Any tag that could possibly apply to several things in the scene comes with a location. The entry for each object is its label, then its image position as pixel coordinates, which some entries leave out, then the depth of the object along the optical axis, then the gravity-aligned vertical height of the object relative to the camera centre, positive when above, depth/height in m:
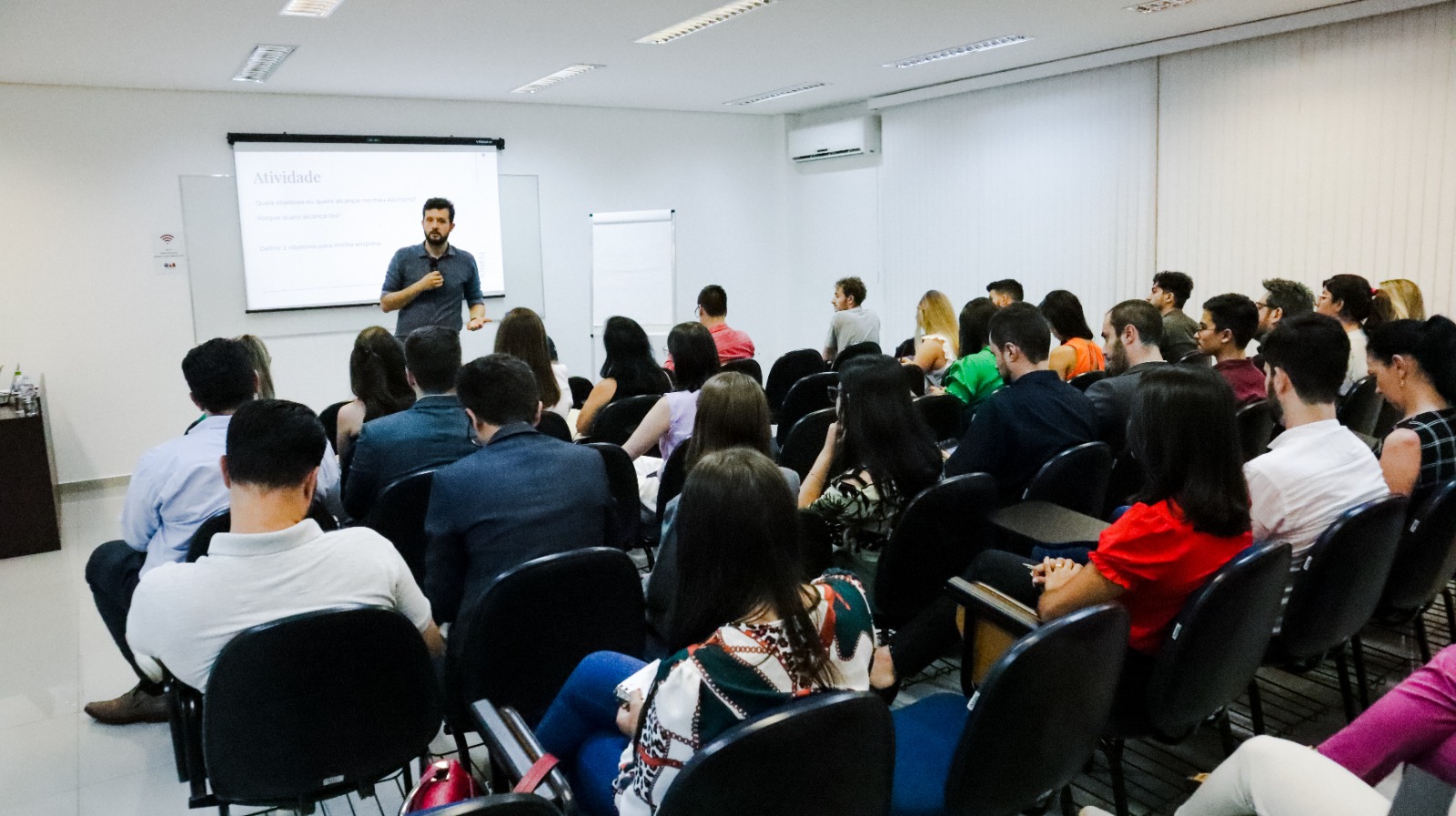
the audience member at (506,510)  2.47 -0.59
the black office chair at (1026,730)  1.70 -0.87
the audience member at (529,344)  4.41 -0.26
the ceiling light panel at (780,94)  8.48 +1.74
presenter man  6.18 +0.05
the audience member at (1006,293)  6.46 -0.13
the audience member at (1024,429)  3.23 -0.54
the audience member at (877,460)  2.86 -0.55
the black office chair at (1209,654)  2.06 -0.88
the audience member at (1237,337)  4.20 -0.32
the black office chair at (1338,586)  2.38 -0.84
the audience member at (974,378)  4.58 -0.50
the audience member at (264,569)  1.93 -0.57
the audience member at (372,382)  4.04 -0.39
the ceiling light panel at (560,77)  7.17 +1.66
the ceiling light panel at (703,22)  5.36 +1.59
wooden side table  5.29 -1.06
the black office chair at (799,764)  1.38 -0.74
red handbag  1.69 -0.89
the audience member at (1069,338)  5.02 -0.36
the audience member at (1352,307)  4.79 -0.22
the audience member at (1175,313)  5.39 -0.26
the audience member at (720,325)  6.51 -0.29
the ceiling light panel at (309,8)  4.89 +1.50
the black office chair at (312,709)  1.90 -0.88
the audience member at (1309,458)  2.49 -0.52
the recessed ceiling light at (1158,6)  5.64 +1.58
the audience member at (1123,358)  3.87 -0.41
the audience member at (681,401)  3.97 -0.49
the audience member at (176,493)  2.82 -0.58
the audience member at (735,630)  1.47 -0.56
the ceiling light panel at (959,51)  6.64 +1.65
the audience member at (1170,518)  2.14 -0.56
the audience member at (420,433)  3.33 -0.50
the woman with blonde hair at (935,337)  5.91 -0.39
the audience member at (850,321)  7.22 -0.33
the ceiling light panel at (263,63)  6.00 +1.57
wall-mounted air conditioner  9.46 +1.43
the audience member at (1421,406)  2.84 -0.44
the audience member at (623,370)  4.83 -0.43
